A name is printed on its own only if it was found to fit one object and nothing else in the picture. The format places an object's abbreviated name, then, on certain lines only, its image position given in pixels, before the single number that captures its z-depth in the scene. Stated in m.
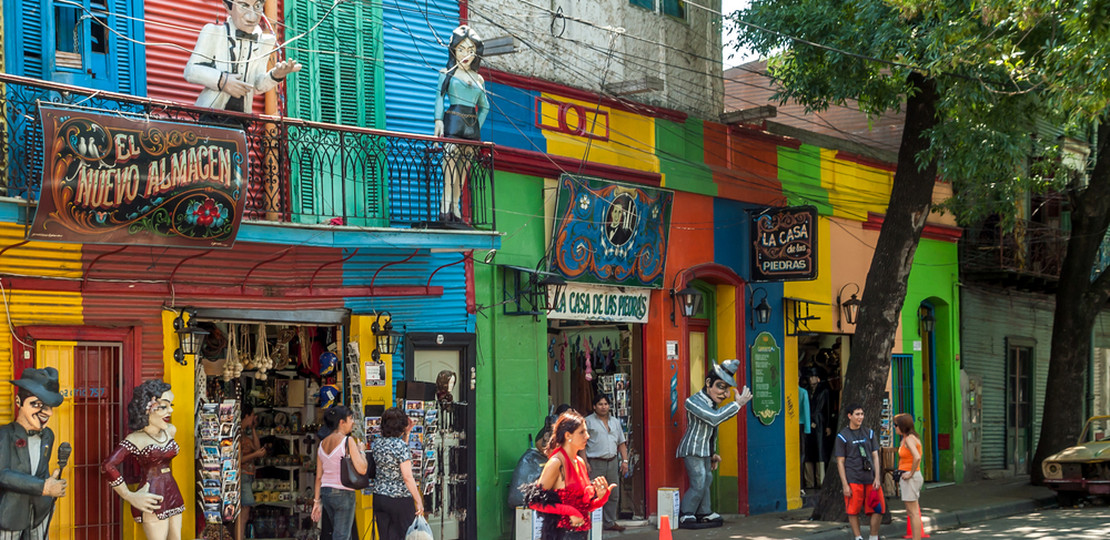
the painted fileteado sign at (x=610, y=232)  14.71
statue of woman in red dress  10.15
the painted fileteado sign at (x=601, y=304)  14.92
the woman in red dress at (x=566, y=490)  8.30
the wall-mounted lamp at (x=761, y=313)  17.42
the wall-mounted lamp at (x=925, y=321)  21.97
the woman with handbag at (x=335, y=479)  10.80
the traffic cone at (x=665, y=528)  9.30
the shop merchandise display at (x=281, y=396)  12.17
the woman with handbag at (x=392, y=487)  10.41
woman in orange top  13.67
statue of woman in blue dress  12.68
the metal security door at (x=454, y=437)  13.13
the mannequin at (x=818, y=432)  19.50
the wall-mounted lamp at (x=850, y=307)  19.66
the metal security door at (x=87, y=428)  10.45
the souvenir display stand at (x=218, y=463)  11.09
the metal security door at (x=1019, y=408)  24.00
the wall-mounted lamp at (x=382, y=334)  12.52
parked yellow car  17.62
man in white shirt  14.48
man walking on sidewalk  13.27
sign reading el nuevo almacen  9.55
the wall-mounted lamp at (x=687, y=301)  16.25
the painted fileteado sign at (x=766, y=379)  17.64
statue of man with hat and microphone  9.23
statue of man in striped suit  15.44
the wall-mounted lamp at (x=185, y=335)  11.15
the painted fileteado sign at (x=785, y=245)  16.58
